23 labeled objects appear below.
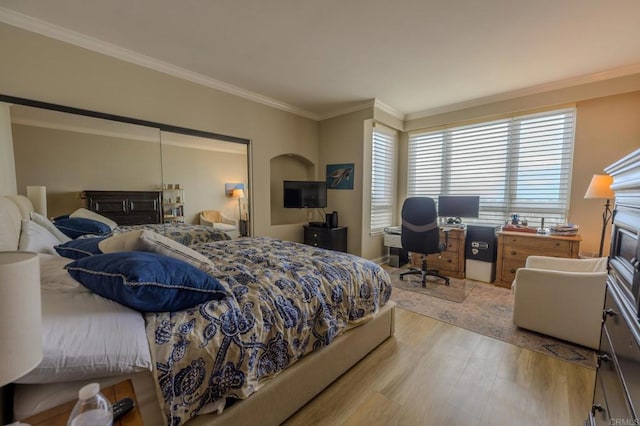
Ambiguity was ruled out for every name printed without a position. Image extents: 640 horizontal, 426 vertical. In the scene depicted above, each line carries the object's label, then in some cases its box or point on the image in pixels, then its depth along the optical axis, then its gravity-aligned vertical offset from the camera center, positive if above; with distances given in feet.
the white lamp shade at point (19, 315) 1.57 -0.81
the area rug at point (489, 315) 6.74 -4.11
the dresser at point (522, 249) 9.80 -2.20
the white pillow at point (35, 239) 4.91 -0.94
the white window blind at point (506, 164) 11.15 +1.53
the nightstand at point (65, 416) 2.30 -2.10
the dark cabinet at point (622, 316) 2.60 -1.42
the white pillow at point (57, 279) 3.61 -1.28
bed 3.16 -2.26
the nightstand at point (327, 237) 13.21 -2.30
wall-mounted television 13.57 +0.00
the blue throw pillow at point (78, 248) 4.71 -1.05
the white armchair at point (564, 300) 6.54 -2.88
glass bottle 2.00 -1.76
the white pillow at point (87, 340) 2.62 -1.65
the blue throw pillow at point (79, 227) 6.81 -0.93
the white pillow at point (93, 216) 7.59 -0.70
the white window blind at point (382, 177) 14.07 +1.00
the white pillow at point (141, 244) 4.28 -0.87
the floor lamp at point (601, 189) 8.42 +0.21
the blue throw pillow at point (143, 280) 3.25 -1.16
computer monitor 12.62 -0.56
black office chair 10.69 -1.37
